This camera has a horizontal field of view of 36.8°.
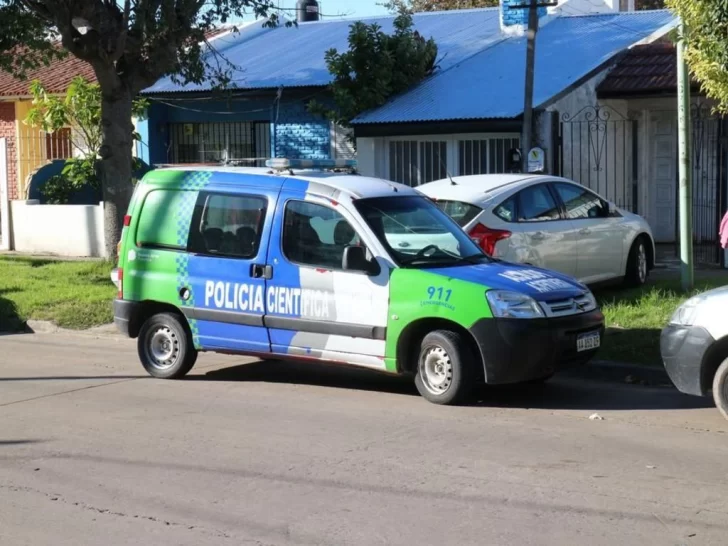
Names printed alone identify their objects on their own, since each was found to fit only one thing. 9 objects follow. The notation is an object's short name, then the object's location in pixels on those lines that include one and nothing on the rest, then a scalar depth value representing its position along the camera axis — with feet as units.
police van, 28.07
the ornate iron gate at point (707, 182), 50.52
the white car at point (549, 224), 37.55
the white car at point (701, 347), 25.43
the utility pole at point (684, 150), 38.55
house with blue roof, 57.41
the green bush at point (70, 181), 66.74
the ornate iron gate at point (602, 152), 56.85
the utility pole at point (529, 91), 50.08
